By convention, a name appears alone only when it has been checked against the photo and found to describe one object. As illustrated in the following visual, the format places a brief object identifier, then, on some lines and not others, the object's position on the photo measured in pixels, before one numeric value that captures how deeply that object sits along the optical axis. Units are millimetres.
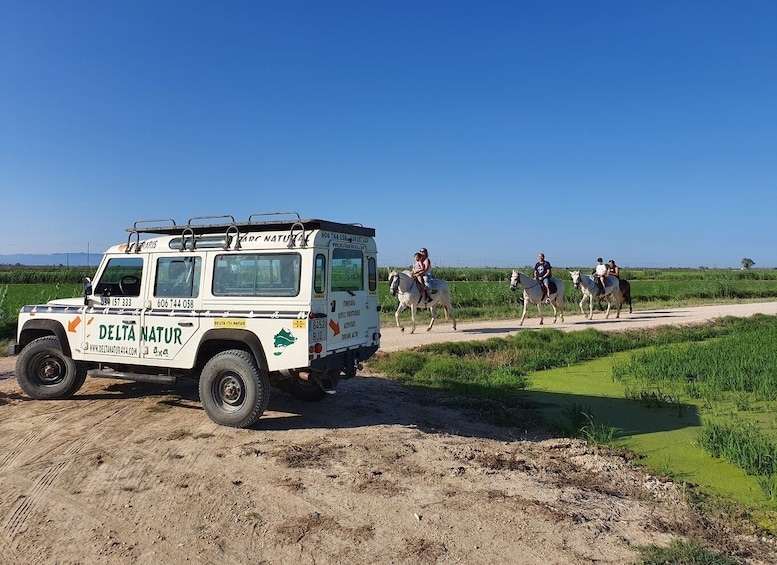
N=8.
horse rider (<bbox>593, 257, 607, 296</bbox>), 23562
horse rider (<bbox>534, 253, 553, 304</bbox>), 21125
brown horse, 25594
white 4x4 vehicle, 7188
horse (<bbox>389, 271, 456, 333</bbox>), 17484
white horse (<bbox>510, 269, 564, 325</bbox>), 20484
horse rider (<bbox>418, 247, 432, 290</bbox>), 18219
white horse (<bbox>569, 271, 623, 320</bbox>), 22984
